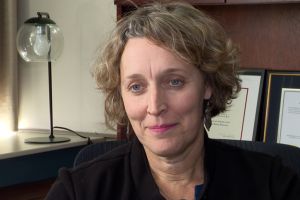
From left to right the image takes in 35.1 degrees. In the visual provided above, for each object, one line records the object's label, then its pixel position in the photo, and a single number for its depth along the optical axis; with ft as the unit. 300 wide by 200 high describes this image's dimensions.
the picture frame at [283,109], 6.43
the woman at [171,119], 3.66
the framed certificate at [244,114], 6.70
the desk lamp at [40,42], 7.72
